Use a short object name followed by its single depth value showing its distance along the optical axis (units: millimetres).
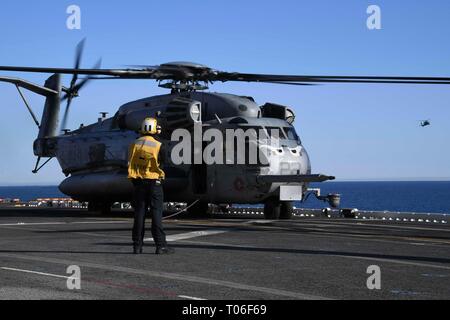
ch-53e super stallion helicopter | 22719
